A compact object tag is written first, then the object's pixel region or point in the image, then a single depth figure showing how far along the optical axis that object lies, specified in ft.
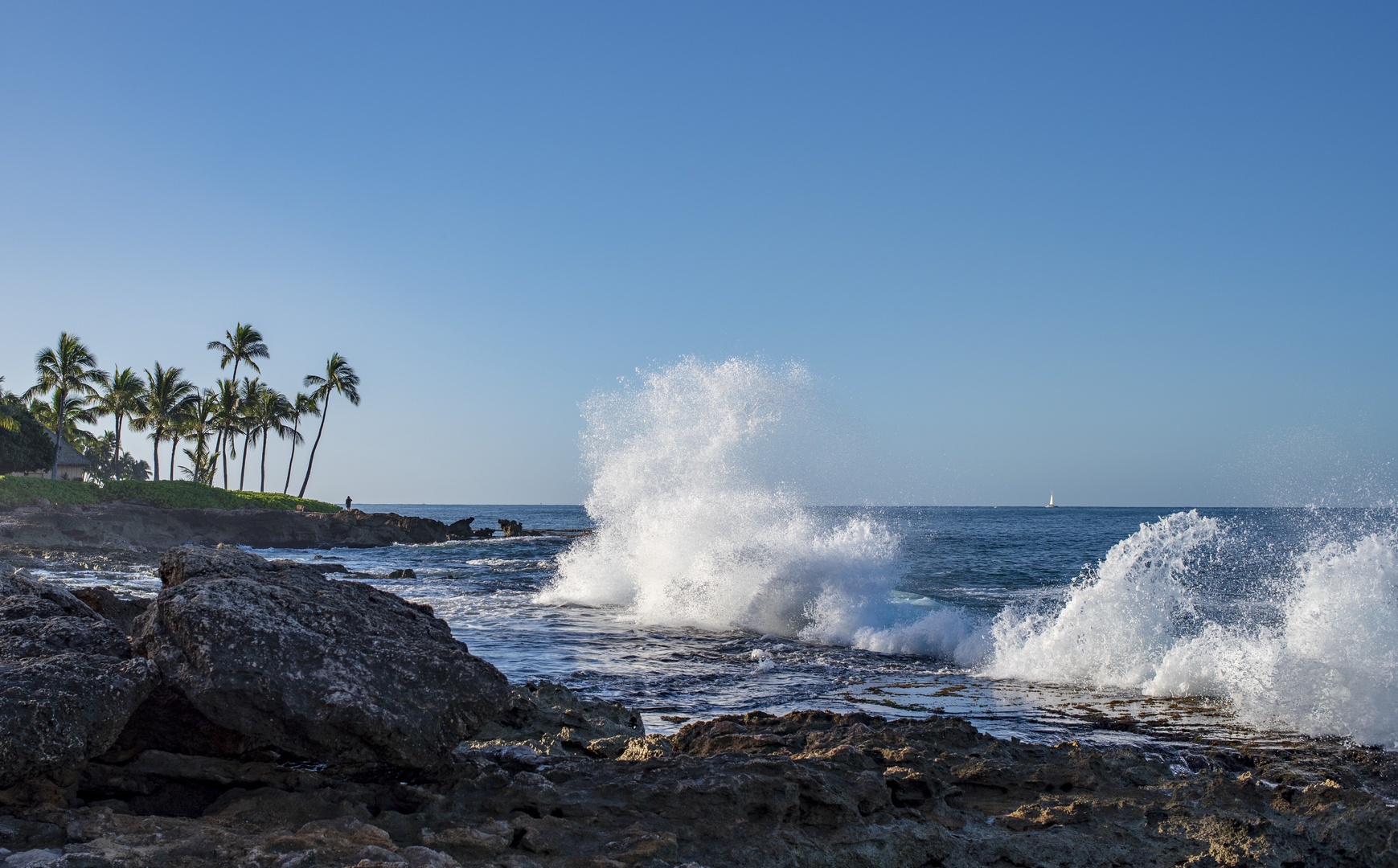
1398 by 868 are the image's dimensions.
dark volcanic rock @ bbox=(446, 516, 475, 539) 163.22
